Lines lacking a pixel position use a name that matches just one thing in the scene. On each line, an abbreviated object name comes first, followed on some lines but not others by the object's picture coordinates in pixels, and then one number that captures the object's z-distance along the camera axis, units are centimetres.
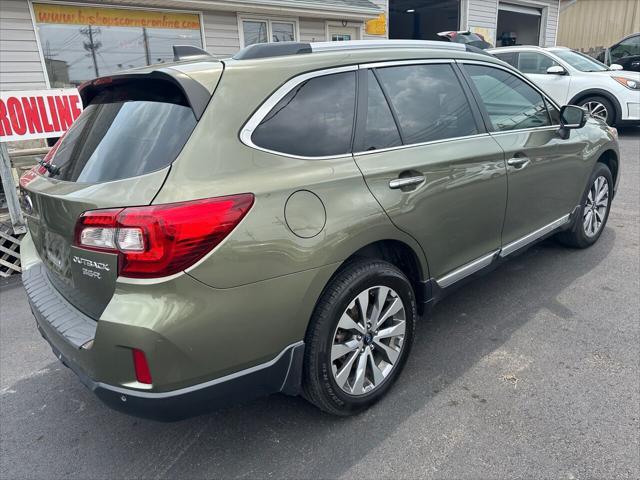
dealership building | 766
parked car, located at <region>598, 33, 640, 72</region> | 1394
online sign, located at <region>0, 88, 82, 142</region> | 474
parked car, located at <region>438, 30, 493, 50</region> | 687
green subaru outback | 186
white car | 974
